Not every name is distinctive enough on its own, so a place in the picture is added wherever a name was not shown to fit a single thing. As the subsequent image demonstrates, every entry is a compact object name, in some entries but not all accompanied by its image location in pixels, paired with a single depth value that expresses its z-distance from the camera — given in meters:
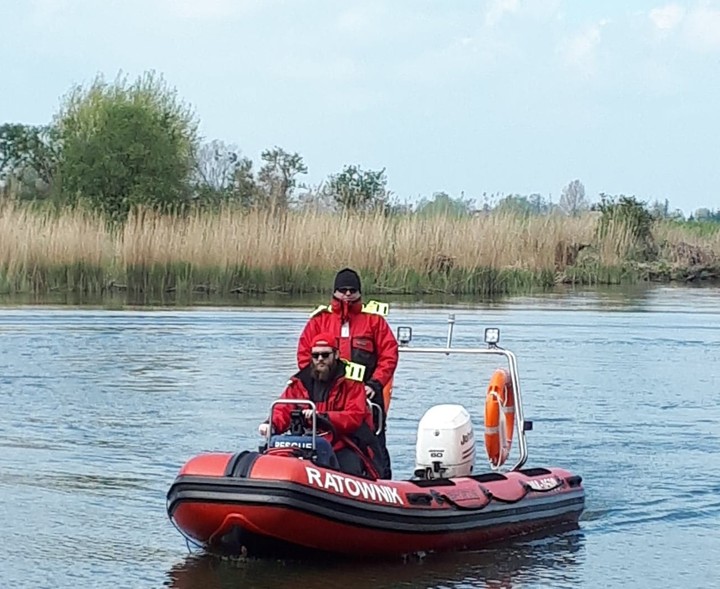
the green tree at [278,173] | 37.31
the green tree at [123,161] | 42.41
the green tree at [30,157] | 54.12
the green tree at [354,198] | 30.67
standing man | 9.42
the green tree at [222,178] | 42.81
